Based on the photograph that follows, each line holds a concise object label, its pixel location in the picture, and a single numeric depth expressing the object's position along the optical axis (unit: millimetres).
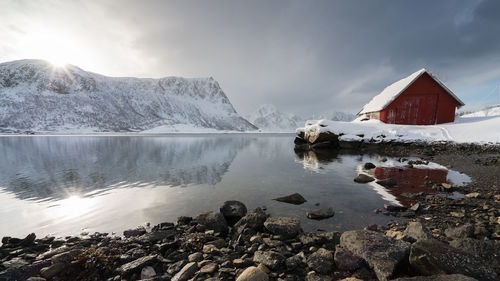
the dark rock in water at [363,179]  11844
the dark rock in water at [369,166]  15795
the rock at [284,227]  5598
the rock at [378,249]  3621
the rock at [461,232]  5023
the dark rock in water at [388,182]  10796
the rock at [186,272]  3943
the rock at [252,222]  6230
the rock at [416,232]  4812
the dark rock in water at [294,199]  8914
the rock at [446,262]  3240
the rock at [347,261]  3952
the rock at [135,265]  4272
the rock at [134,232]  6395
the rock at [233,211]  7398
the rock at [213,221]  6547
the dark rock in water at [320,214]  7203
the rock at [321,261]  3986
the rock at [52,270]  4156
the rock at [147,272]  4157
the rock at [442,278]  2969
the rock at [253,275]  3660
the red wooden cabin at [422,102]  30062
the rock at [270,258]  4127
